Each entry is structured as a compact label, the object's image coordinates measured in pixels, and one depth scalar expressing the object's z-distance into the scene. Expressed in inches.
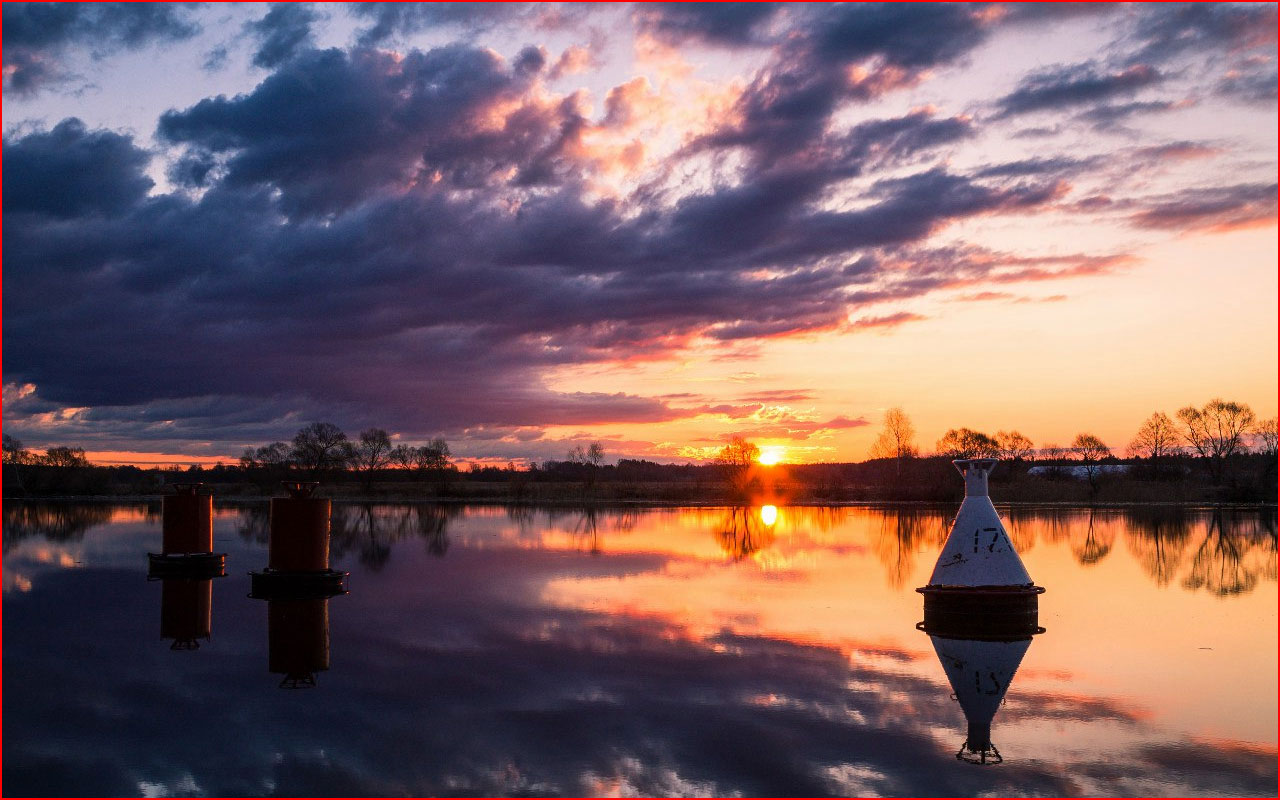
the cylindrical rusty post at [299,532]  740.0
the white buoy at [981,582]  603.8
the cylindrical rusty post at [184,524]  916.6
